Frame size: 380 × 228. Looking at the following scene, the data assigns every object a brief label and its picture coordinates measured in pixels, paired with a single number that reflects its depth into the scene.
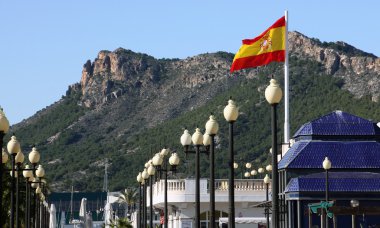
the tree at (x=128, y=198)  150.12
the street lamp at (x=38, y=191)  50.94
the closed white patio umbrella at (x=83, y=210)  105.69
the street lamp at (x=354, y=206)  49.62
